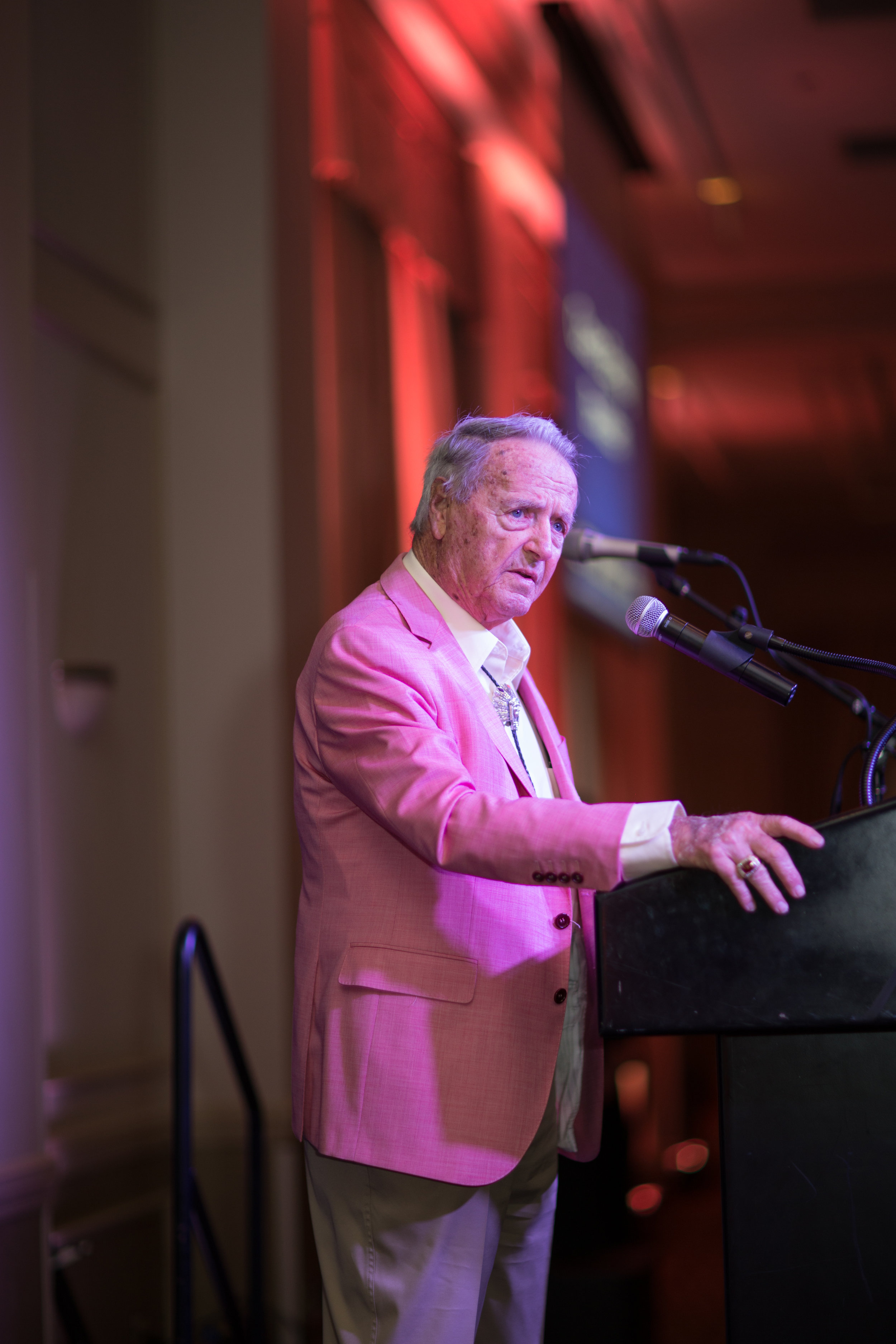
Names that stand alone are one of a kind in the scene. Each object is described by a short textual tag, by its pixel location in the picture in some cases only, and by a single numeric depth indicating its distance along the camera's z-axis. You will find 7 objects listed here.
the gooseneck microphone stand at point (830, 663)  5.75
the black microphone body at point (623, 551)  6.06
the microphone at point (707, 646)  5.71
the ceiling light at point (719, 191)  15.40
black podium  5.52
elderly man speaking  5.64
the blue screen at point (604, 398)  11.43
